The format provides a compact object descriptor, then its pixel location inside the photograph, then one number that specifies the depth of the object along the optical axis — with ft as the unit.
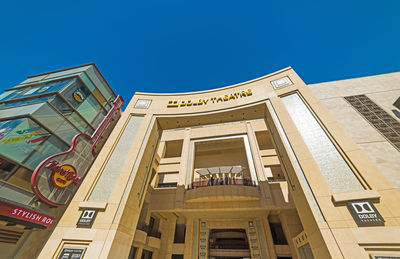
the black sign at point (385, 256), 18.10
